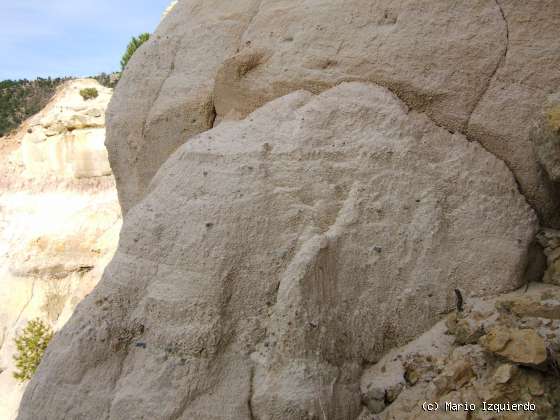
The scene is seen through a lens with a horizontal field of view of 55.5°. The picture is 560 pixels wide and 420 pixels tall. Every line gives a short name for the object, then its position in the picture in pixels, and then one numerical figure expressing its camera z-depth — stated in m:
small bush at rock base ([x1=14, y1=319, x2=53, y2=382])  11.03
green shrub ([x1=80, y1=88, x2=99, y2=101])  15.41
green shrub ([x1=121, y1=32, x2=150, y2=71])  15.88
